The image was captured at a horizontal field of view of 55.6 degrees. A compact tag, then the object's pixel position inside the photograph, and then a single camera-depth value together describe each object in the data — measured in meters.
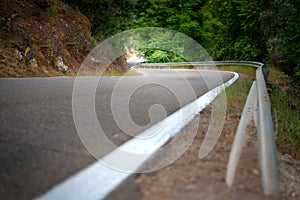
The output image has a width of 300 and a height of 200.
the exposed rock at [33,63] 10.16
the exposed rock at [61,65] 11.54
